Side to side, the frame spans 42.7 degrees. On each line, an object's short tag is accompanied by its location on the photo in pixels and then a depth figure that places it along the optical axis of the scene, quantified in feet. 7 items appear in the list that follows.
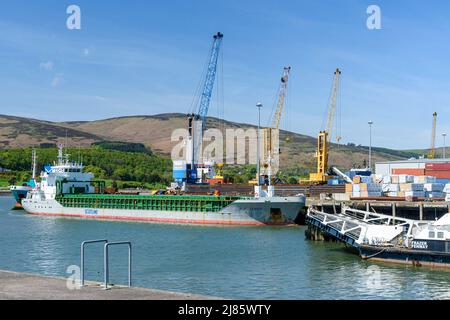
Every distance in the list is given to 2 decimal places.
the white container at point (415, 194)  223.92
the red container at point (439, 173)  297.35
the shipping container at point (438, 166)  298.97
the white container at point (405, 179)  246.68
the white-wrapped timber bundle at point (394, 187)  236.02
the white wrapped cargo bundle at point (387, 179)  251.07
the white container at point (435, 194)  228.43
